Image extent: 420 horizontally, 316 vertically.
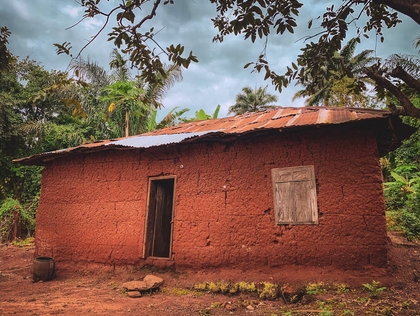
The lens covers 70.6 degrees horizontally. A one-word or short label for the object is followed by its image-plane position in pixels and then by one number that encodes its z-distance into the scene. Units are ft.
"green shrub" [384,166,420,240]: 25.47
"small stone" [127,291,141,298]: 15.31
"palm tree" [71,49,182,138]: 43.70
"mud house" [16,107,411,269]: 14.82
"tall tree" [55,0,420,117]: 6.97
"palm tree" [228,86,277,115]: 80.48
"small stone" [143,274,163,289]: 16.06
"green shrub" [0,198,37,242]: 39.22
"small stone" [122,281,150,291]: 15.75
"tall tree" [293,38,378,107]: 52.65
